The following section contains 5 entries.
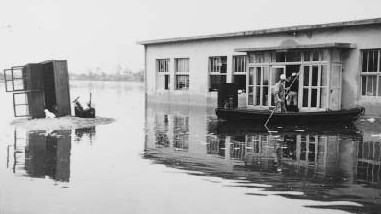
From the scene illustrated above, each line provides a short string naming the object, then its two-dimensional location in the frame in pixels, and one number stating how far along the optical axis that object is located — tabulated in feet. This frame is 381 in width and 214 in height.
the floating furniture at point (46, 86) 60.44
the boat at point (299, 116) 53.16
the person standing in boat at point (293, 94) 61.67
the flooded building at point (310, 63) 62.64
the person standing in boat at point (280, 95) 57.31
